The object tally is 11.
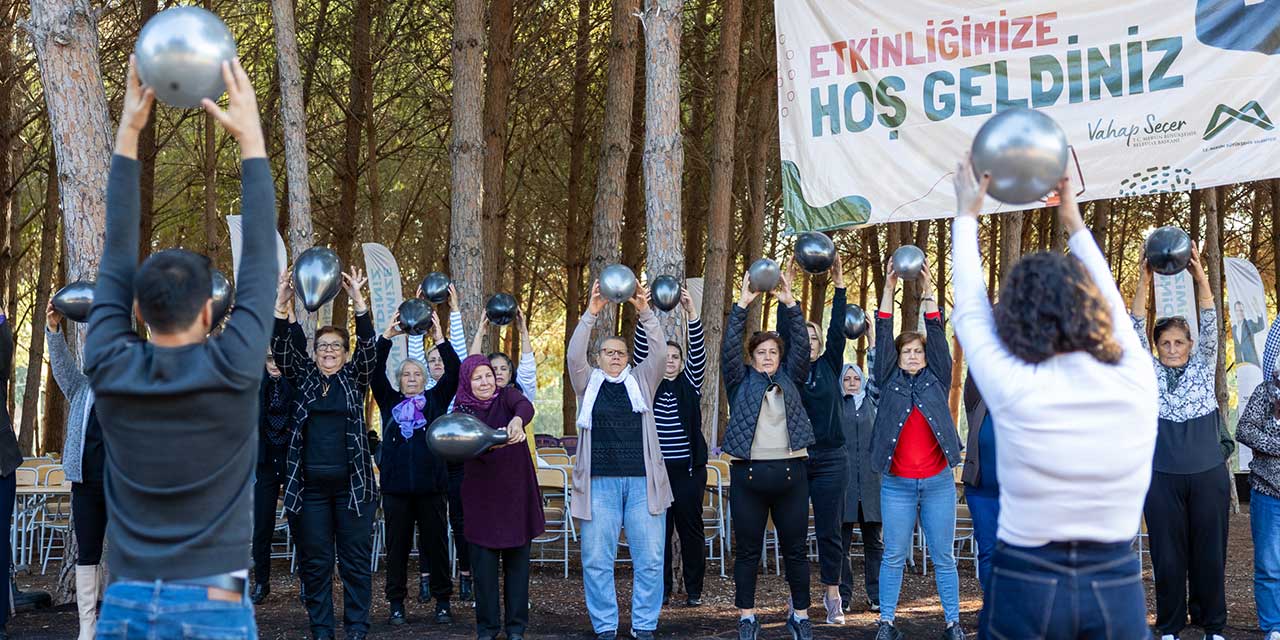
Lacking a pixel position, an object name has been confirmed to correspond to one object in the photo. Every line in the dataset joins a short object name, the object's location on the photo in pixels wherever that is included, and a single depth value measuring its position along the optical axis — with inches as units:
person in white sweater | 118.7
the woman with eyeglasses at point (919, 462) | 281.4
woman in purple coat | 277.1
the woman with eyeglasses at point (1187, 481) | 261.0
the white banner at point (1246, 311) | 593.6
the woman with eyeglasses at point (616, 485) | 289.1
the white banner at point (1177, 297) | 524.0
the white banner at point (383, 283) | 529.7
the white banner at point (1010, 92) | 336.5
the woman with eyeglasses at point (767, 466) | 281.0
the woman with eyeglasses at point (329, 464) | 271.9
